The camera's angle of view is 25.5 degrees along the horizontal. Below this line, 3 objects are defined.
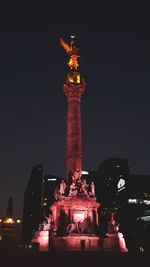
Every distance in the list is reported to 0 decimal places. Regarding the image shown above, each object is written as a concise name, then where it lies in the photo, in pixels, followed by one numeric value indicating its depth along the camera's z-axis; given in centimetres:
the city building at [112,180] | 8375
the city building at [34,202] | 10954
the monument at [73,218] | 2958
